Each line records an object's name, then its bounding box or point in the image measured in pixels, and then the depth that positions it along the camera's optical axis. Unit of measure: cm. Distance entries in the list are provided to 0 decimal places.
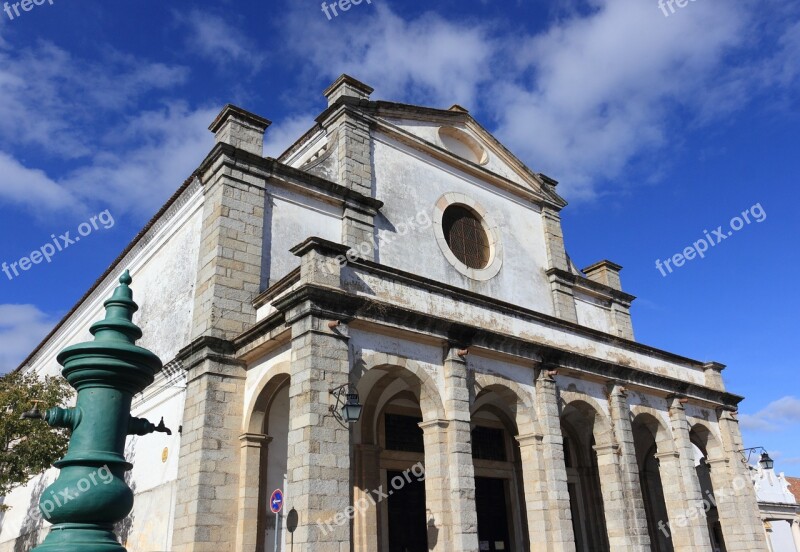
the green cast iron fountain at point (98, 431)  333
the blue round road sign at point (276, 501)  919
